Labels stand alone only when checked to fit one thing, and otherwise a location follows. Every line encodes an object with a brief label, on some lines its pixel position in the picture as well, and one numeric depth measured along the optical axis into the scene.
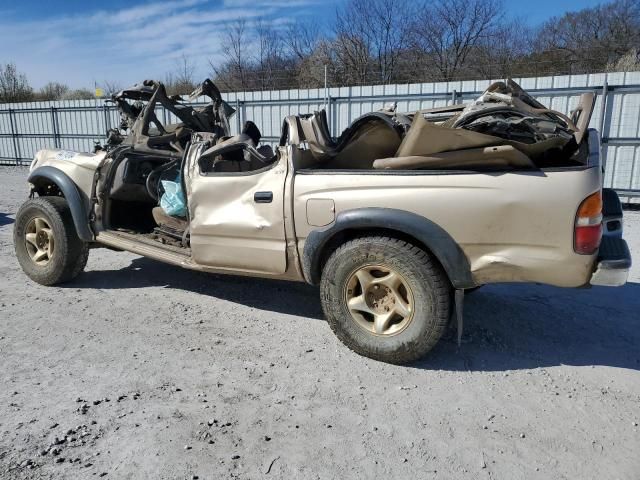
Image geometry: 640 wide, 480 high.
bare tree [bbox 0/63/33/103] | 28.77
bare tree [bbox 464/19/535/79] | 23.84
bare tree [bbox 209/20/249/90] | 29.01
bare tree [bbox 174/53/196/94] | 27.51
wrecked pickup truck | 3.02
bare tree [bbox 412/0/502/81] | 25.53
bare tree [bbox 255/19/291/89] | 30.04
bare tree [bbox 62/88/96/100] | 30.91
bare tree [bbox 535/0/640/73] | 23.94
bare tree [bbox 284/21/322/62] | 29.44
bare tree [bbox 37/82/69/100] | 31.45
